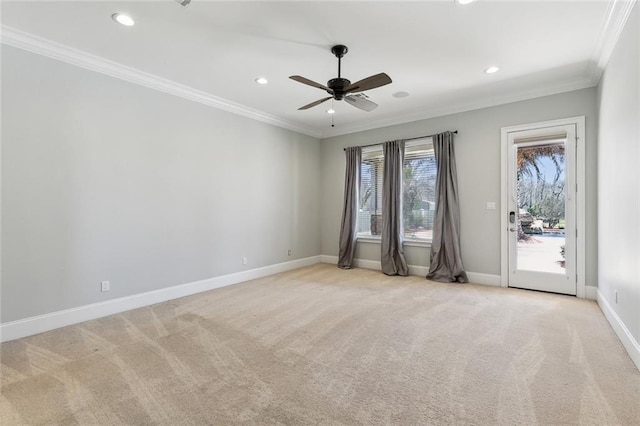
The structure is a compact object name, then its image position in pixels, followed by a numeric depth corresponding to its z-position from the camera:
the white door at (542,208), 4.07
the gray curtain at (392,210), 5.40
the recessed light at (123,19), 2.62
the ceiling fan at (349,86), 2.79
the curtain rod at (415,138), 4.94
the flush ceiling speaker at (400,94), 4.43
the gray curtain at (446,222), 4.81
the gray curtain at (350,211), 6.02
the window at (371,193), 5.94
